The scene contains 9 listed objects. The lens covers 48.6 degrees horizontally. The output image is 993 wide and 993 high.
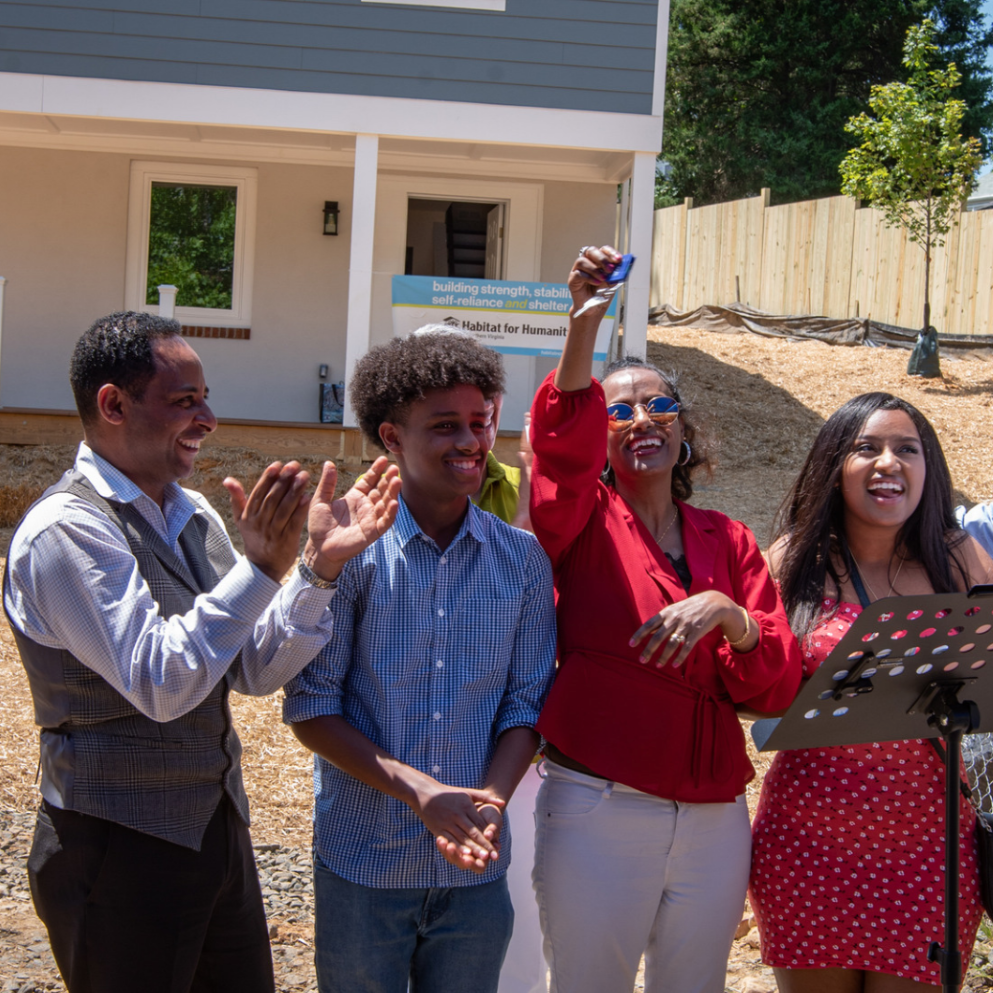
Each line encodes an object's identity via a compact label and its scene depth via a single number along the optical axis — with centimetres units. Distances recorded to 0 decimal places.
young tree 1365
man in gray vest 204
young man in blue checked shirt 226
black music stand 226
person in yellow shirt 350
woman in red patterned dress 264
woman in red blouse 249
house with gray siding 927
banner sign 934
